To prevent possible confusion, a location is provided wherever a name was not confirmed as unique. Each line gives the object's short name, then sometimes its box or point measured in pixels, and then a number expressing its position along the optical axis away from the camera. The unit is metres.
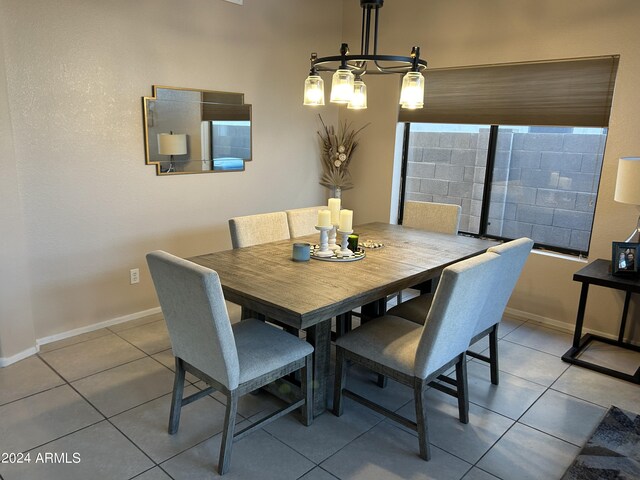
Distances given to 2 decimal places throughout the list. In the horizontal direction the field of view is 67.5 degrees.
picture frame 3.12
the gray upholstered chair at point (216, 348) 1.93
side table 3.05
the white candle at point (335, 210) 3.04
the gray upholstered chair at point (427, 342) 2.07
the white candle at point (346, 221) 2.83
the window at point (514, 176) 3.78
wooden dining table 2.11
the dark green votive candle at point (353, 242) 2.96
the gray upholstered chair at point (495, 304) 2.45
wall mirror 3.59
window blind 3.47
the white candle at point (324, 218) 2.74
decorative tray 2.77
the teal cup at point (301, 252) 2.71
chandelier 2.33
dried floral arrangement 4.89
